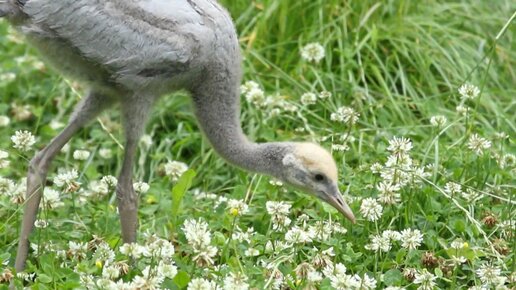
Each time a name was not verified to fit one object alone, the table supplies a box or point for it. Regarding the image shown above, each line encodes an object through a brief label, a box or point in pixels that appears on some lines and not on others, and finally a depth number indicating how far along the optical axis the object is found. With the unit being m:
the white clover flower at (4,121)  12.35
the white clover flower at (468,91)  10.41
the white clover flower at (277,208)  9.52
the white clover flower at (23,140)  9.74
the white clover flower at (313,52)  12.23
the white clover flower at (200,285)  8.12
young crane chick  9.52
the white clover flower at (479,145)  10.46
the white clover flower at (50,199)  9.73
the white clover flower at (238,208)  9.45
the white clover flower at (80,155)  10.59
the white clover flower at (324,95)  11.10
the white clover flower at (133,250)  8.48
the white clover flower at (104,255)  8.94
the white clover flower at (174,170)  10.96
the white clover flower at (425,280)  8.72
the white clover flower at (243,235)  9.58
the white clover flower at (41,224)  9.24
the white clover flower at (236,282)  8.10
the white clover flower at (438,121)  10.63
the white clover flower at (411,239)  9.29
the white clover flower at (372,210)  9.58
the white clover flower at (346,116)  10.54
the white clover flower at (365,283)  8.49
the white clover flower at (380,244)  9.24
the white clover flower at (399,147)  9.75
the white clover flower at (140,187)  10.10
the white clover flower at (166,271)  8.37
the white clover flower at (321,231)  9.40
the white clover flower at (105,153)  12.20
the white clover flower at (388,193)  9.64
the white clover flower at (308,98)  11.70
